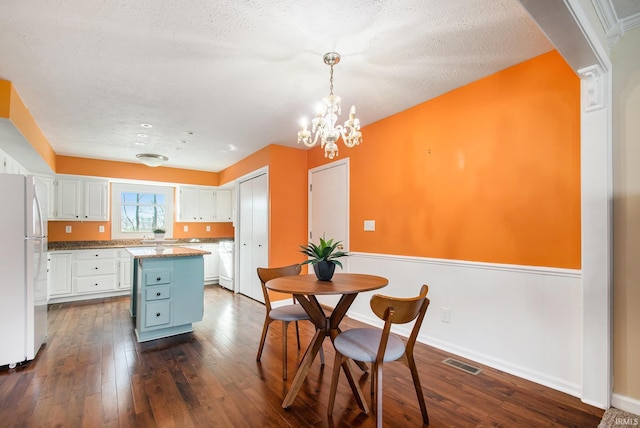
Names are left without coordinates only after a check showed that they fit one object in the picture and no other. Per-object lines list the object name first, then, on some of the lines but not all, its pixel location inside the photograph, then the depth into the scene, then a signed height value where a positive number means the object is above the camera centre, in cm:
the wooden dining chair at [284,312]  235 -83
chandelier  212 +67
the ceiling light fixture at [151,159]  460 +90
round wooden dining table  189 -63
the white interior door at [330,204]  401 +16
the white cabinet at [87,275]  475 -102
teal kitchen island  308 -85
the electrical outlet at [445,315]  278 -96
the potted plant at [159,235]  383 -27
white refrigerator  244 -47
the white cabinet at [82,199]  507 +28
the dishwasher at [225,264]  576 -101
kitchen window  579 +10
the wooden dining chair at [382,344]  154 -79
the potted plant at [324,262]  223 -36
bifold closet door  457 -29
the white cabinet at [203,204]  630 +24
